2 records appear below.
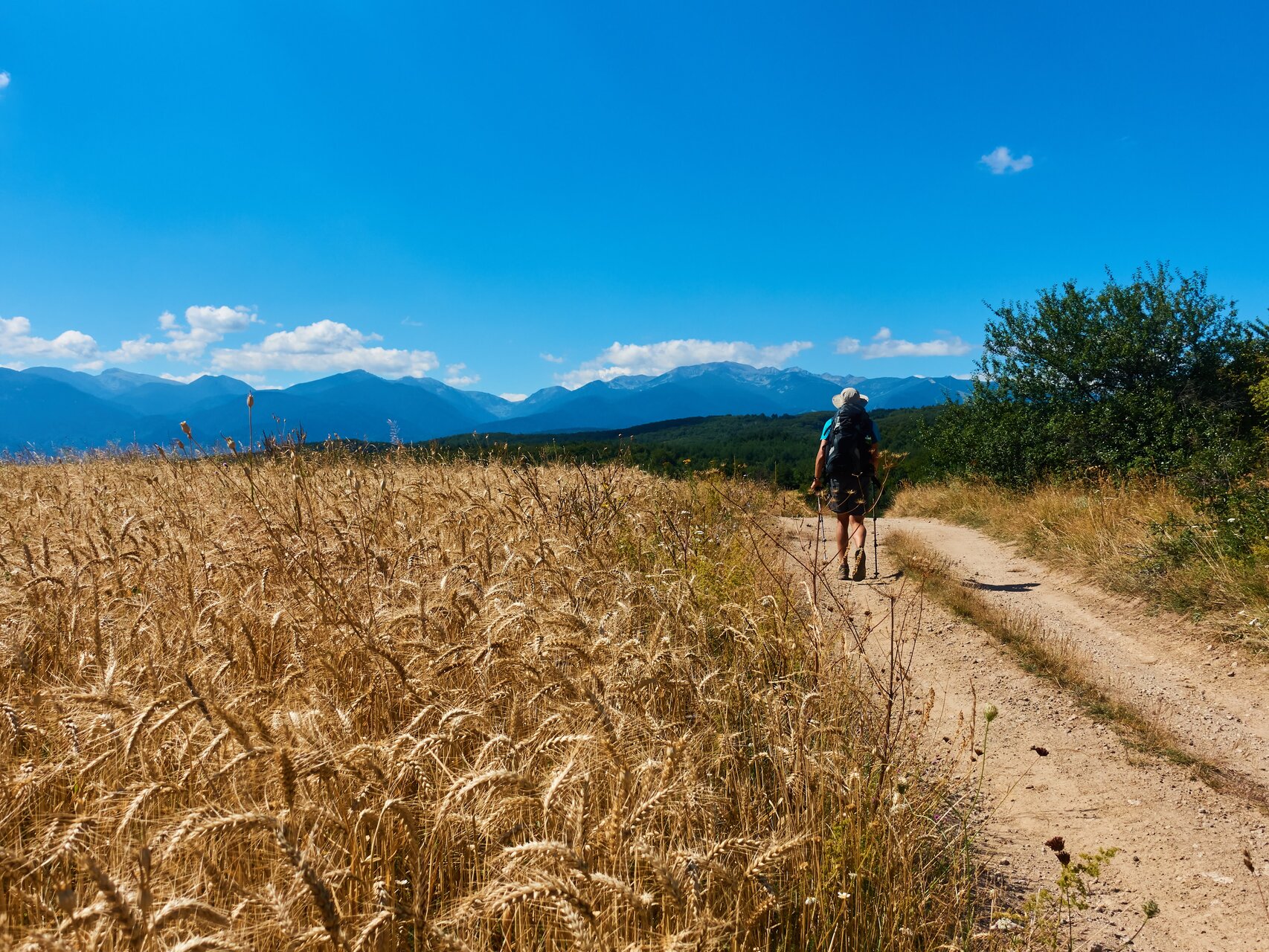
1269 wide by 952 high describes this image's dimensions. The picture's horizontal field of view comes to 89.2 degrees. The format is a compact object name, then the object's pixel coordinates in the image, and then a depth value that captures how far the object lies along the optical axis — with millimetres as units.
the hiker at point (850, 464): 9172
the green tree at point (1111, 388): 14758
